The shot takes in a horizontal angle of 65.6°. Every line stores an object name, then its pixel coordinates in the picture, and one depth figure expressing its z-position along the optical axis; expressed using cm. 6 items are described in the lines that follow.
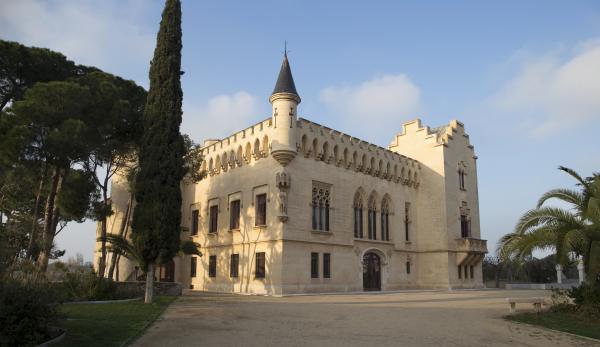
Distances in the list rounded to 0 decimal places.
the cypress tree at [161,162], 1995
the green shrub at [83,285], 1894
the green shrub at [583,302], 1498
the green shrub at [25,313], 923
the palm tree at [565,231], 1527
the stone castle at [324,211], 3008
